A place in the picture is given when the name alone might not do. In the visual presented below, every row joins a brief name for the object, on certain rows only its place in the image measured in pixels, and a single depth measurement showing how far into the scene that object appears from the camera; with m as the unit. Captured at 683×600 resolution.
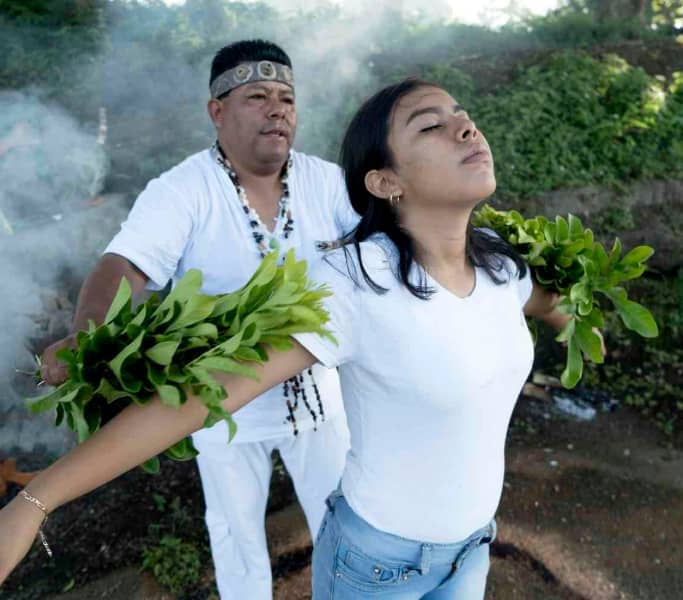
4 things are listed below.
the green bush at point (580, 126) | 6.42
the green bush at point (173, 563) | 3.18
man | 2.17
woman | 1.52
